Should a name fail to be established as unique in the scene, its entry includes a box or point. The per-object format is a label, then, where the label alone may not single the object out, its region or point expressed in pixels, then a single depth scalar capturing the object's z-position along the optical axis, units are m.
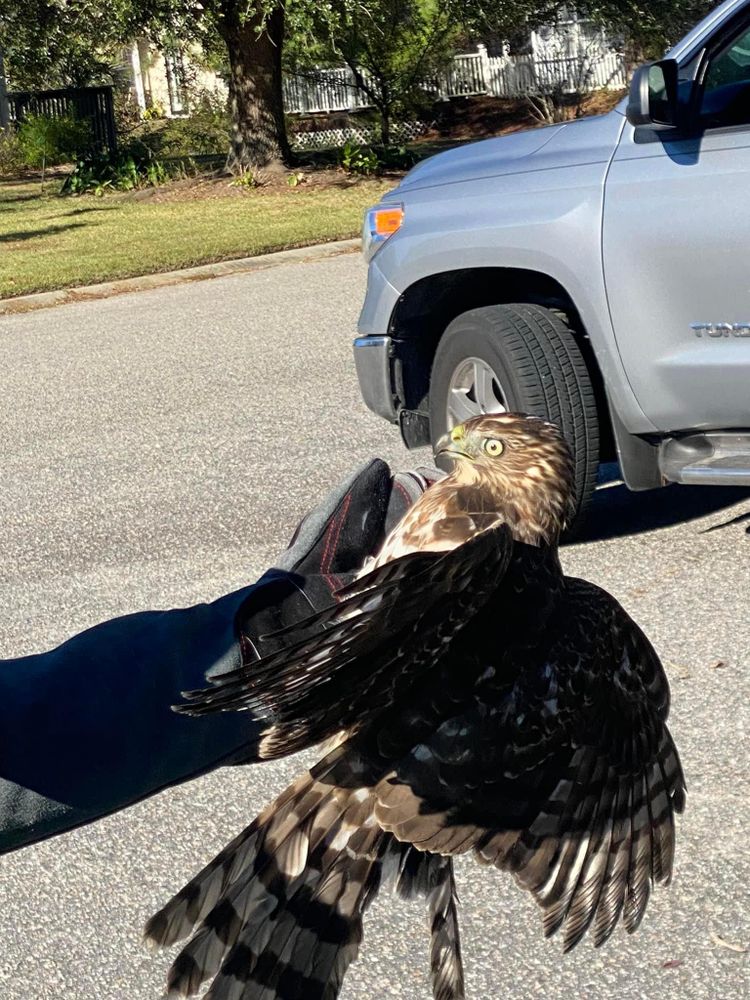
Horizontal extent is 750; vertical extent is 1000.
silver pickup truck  5.03
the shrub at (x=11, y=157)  26.22
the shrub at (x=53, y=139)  25.25
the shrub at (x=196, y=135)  27.28
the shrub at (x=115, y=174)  22.27
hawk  2.15
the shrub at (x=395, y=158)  22.81
